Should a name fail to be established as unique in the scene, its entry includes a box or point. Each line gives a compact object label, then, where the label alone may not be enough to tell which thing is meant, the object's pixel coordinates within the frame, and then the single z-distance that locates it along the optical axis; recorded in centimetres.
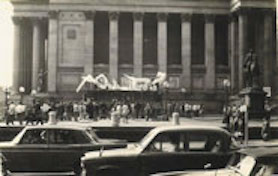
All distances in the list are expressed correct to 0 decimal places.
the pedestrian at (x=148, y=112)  4312
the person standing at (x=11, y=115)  3431
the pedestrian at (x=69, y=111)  4503
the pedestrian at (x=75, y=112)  4336
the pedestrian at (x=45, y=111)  3871
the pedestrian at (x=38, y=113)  3275
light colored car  817
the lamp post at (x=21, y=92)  6139
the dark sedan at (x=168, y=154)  1109
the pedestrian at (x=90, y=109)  4200
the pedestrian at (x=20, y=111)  3596
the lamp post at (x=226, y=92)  5169
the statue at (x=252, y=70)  3916
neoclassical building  6247
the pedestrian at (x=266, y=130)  2597
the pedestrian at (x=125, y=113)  3922
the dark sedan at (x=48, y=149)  1365
